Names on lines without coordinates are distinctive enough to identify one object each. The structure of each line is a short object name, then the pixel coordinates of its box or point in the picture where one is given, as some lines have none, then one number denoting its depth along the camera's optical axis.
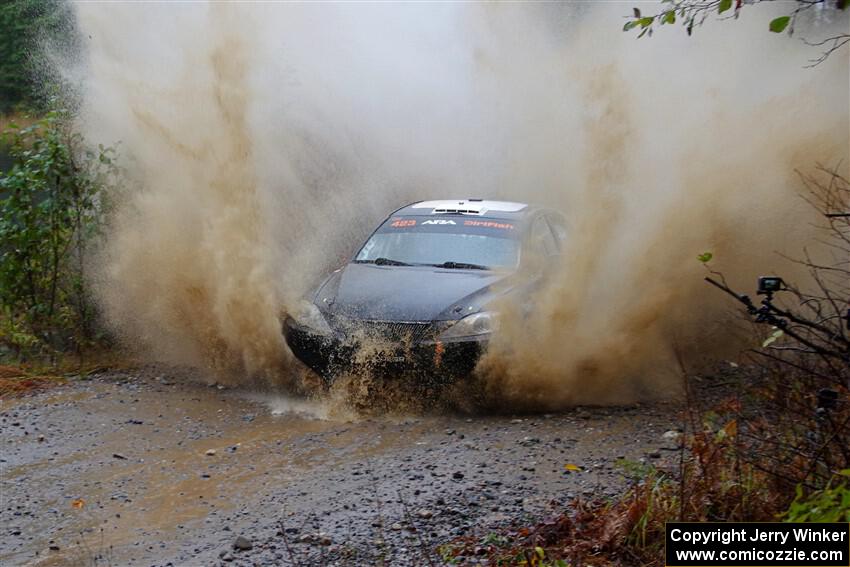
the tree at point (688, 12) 8.07
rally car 15.48
